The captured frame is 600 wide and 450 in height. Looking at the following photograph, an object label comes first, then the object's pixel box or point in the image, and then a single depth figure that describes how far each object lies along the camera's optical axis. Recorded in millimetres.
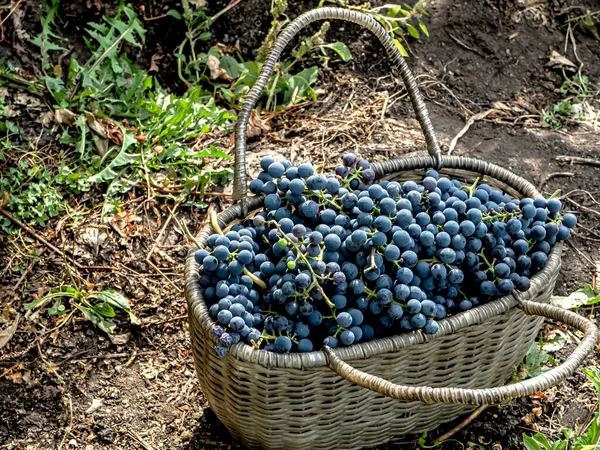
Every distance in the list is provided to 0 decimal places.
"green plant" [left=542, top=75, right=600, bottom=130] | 3455
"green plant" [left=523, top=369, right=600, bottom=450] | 1996
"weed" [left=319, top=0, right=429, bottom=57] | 3418
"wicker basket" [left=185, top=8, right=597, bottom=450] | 1834
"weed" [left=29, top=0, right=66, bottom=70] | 3229
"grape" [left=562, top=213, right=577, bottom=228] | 2209
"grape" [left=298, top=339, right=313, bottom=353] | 1885
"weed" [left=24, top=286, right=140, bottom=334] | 2570
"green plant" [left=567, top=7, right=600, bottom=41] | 3967
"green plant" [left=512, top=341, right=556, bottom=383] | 2389
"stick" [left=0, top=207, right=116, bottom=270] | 2715
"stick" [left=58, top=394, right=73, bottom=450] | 2288
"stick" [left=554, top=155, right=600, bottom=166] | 3162
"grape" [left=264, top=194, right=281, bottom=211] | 2111
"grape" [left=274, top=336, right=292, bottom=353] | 1852
